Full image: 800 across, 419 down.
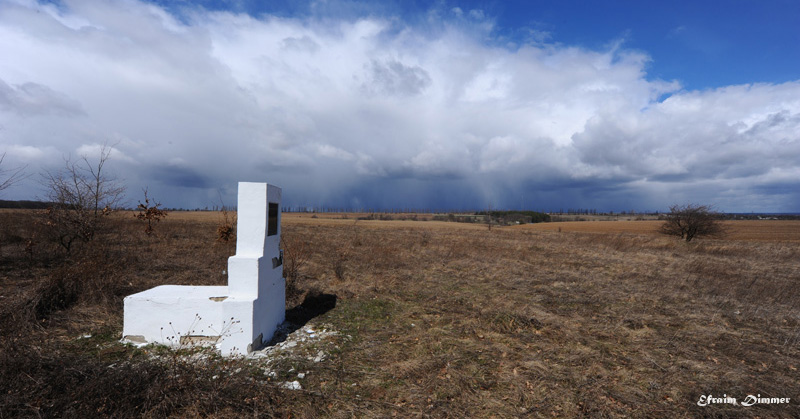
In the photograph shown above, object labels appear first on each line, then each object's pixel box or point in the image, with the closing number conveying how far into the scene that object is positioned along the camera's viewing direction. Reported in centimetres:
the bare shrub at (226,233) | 1911
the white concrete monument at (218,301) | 569
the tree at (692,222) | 2759
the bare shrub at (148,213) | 1939
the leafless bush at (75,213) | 1191
